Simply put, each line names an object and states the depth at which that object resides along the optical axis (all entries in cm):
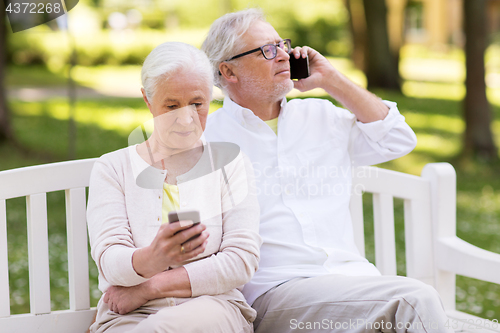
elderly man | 483
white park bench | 497
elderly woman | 411
